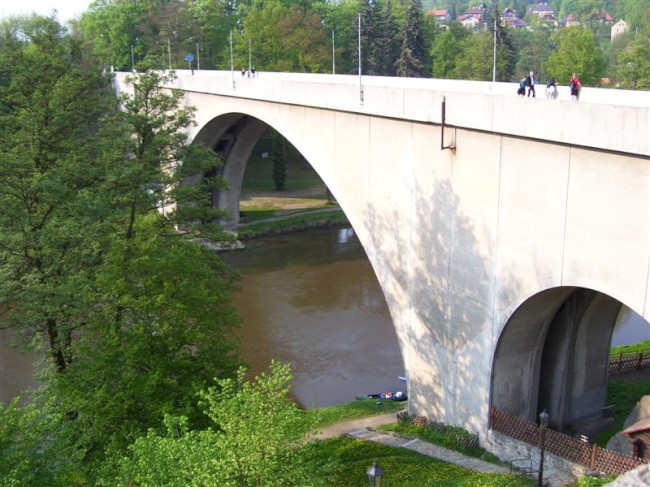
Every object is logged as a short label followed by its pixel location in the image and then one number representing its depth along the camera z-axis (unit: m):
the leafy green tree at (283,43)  51.06
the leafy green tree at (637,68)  38.56
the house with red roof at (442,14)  192.56
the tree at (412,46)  53.03
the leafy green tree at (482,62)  49.03
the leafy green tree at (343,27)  57.59
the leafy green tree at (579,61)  41.78
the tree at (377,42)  55.09
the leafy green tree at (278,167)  48.53
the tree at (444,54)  56.28
